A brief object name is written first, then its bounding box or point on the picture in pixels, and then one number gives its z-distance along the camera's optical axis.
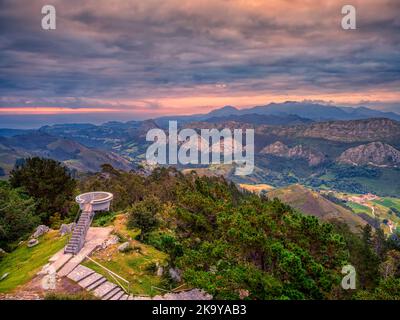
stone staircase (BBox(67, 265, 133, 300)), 20.47
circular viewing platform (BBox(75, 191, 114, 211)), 31.27
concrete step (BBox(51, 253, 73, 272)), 23.05
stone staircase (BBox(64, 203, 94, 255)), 25.52
